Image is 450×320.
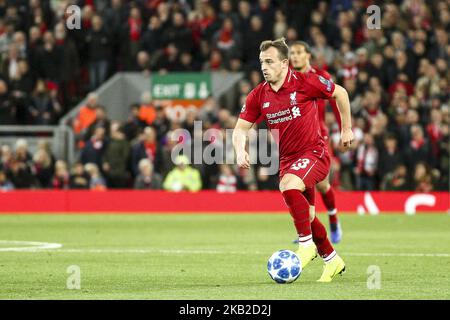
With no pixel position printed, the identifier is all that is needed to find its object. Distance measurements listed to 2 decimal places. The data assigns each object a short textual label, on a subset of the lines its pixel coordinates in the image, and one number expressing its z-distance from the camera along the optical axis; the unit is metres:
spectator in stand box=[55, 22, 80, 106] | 28.44
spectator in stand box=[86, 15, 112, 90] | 28.78
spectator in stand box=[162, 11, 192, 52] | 29.20
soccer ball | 11.55
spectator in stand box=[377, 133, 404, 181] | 26.64
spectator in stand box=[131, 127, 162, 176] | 26.92
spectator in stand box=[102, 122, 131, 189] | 26.91
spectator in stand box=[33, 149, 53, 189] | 26.91
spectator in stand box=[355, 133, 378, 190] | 26.98
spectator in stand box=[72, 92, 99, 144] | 27.73
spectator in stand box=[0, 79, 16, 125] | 28.14
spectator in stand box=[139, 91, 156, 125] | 28.06
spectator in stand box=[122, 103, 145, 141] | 27.75
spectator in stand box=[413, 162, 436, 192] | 26.55
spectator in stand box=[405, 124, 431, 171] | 26.69
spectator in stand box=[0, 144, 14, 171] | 26.66
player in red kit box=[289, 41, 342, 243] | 16.09
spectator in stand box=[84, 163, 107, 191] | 26.89
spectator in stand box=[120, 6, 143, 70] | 29.44
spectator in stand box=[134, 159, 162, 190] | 26.69
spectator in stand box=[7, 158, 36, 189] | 26.69
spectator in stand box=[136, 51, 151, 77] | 29.08
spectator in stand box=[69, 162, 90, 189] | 26.86
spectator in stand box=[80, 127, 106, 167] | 27.03
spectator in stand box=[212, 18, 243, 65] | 29.23
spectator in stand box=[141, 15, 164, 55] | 29.42
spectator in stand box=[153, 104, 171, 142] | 27.52
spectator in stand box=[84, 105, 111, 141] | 27.44
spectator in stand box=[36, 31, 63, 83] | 28.52
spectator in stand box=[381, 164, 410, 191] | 26.77
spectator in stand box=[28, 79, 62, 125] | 28.52
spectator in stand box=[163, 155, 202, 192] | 26.67
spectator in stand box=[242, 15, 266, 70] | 29.20
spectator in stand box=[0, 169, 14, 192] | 26.64
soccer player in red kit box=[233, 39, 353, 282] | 11.93
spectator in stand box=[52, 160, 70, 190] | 26.89
